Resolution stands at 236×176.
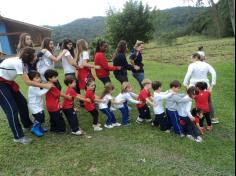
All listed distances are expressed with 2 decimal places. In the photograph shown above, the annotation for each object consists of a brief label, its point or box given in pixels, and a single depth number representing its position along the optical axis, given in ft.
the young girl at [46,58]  11.89
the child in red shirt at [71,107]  11.29
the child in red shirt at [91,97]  11.66
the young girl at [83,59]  12.93
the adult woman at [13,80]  9.95
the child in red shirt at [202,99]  12.14
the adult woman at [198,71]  12.72
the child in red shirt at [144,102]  12.22
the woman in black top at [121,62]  13.55
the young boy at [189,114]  11.33
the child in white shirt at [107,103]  11.90
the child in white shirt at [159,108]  11.59
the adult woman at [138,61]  14.30
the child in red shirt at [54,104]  11.07
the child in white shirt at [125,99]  12.19
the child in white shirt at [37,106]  11.15
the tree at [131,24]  46.04
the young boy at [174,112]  11.37
